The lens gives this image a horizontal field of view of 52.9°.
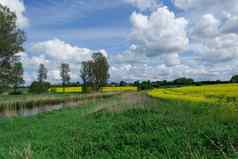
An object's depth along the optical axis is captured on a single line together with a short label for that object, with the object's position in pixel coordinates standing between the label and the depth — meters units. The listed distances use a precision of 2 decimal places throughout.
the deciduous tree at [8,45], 27.95
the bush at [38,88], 61.27
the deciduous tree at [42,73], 74.44
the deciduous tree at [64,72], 77.43
